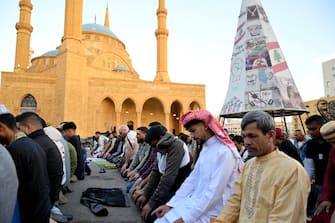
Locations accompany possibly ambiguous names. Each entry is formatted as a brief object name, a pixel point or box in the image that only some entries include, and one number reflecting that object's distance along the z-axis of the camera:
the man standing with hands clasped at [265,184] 1.35
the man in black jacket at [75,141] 5.31
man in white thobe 1.86
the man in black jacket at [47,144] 2.61
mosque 19.44
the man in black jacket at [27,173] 1.87
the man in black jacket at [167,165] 2.62
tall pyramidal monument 7.69
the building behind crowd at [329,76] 35.97
